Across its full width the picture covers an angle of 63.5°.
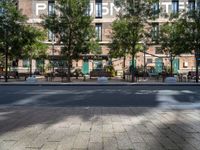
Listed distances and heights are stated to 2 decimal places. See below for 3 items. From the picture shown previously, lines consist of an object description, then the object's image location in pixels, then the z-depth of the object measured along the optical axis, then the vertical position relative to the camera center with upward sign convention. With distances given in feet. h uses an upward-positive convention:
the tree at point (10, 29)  48.62 +13.11
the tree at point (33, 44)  49.68 +9.25
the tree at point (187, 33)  46.90 +11.93
